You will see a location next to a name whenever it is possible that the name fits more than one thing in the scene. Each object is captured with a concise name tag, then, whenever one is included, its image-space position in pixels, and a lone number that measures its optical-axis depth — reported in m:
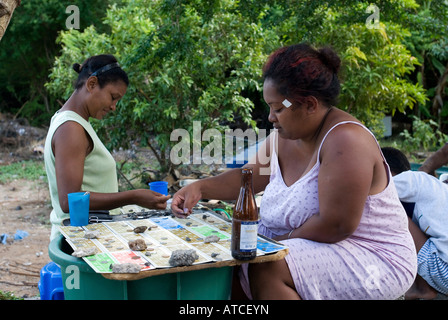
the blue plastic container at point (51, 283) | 2.30
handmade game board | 1.75
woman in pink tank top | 1.93
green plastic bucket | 1.76
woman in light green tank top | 2.47
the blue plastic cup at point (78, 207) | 2.21
